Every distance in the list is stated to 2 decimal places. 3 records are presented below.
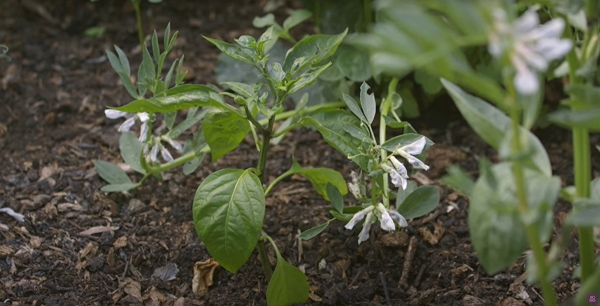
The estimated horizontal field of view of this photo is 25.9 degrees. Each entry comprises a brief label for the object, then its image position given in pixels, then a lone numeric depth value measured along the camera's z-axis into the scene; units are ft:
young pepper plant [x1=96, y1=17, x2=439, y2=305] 3.62
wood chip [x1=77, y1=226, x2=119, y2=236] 4.10
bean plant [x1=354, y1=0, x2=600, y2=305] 2.81
